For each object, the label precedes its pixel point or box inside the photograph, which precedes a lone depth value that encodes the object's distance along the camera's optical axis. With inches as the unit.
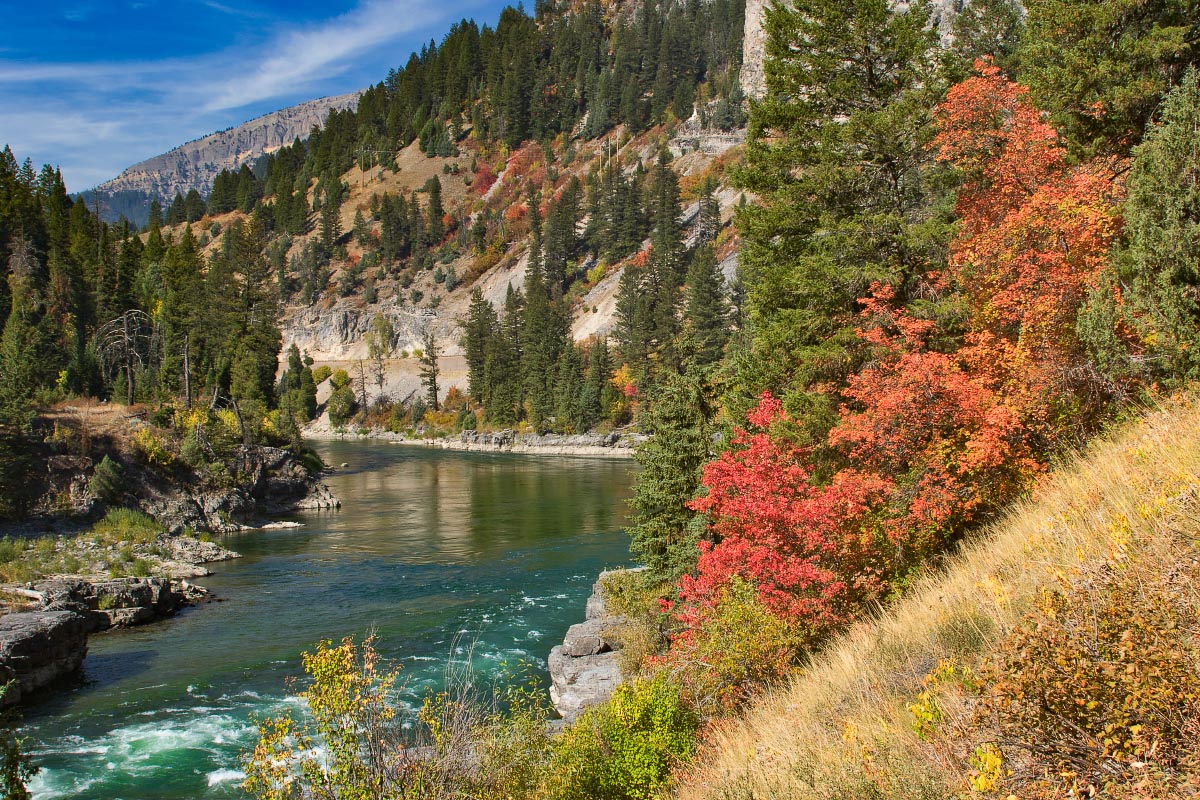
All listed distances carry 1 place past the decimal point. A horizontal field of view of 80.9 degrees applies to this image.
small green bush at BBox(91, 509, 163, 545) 1365.7
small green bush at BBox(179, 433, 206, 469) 1727.4
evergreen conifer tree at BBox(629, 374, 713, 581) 852.6
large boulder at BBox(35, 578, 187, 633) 984.9
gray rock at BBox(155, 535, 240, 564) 1379.2
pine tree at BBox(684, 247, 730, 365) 3058.6
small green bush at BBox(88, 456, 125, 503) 1472.7
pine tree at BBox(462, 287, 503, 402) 4160.9
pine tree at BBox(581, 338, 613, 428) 3474.4
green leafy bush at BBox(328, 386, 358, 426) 4429.9
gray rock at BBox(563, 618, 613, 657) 820.6
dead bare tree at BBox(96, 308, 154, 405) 2360.4
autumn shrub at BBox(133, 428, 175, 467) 1649.9
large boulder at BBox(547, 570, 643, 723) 716.7
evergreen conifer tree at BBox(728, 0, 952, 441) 711.7
